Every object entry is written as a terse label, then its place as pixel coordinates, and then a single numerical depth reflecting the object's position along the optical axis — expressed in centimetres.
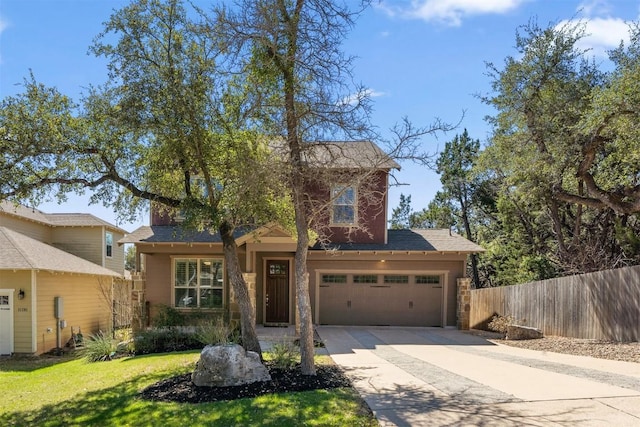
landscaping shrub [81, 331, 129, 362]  1141
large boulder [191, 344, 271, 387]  698
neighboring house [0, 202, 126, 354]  1511
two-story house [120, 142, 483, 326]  1498
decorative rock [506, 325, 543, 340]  1264
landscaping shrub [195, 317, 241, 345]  912
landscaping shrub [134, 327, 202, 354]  1137
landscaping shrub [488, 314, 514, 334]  1338
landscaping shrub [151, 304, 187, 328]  1327
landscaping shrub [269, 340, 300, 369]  799
